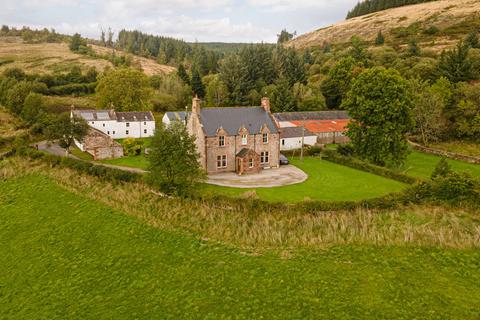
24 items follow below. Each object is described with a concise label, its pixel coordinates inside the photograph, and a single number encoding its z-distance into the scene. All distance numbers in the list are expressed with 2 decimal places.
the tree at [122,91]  76.38
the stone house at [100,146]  52.82
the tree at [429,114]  61.41
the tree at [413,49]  106.19
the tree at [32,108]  72.69
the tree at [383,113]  46.22
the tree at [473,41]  98.75
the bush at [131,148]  54.78
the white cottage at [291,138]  60.06
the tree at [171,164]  34.78
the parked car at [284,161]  50.44
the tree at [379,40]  136.41
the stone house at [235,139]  45.34
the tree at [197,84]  101.50
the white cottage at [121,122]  65.19
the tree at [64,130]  51.09
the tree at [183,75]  107.25
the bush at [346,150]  52.75
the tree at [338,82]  88.81
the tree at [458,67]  74.75
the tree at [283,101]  85.06
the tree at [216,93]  93.19
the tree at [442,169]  37.03
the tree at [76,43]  168.79
